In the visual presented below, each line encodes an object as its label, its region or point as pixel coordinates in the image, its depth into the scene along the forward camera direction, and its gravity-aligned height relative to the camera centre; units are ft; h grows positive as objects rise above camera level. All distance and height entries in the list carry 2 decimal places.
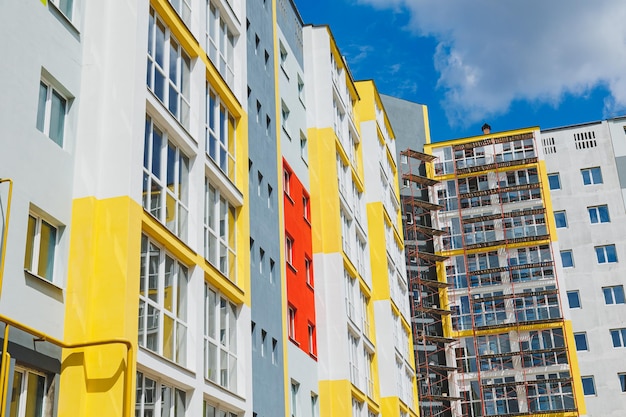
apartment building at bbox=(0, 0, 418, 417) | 50.08 +23.80
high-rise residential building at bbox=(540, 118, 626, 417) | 185.16 +62.21
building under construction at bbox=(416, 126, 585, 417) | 184.03 +53.24
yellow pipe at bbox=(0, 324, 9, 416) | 43.69 +9.41
